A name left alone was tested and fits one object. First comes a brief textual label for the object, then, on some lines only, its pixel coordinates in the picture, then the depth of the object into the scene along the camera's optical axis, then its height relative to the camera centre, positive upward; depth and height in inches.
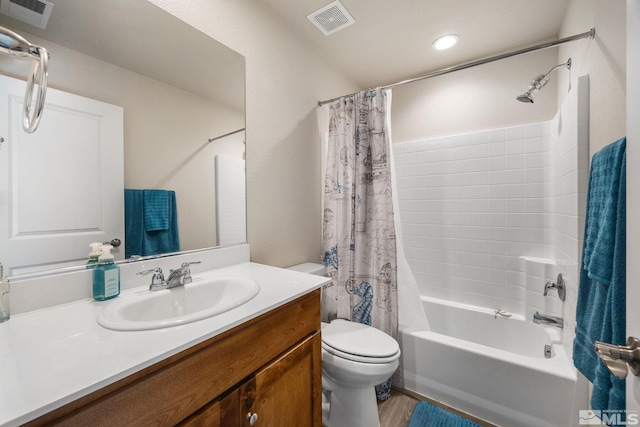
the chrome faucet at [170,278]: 38.8 -9.8
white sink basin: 27.4 -11.7
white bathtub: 49.8 -35.6
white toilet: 49.2 -30.5
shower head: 57.6 +29.4
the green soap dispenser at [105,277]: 34.4 -8.3
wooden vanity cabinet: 20.7 -17.3
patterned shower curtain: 65.2 -1.3
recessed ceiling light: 72.2 +48.9
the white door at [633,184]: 19.6 +2.1
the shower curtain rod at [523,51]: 44.9 +33.2
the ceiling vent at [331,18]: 61.0 +48.3
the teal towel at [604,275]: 25.2 -7.1
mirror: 34.7 +20.2
